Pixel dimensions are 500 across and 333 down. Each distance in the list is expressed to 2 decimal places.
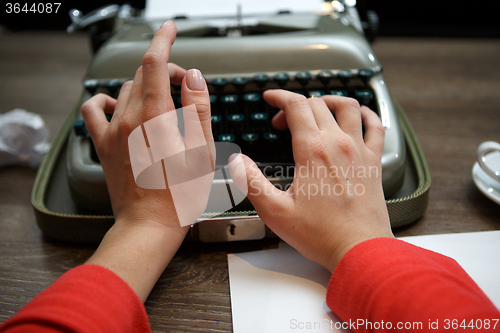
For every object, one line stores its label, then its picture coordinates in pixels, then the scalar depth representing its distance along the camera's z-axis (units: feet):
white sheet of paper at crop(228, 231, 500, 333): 1.63
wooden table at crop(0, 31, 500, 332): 1.81
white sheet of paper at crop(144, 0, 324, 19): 3.35
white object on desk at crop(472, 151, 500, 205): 2.27
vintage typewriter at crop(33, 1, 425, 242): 2.22
